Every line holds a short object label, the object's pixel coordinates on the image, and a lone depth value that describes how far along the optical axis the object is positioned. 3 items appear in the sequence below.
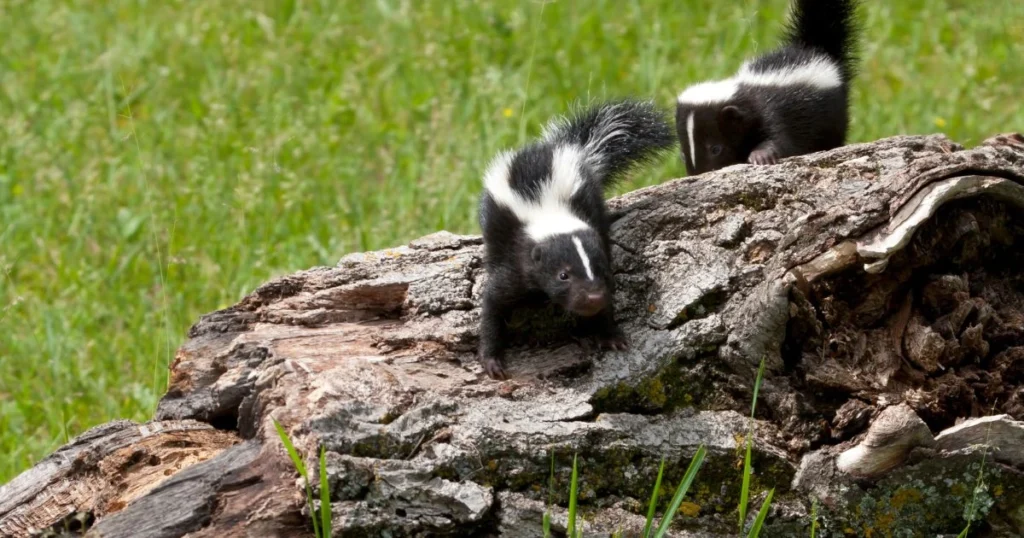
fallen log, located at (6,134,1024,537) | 7.07
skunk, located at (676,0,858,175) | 11.70
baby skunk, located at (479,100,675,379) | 8.26
